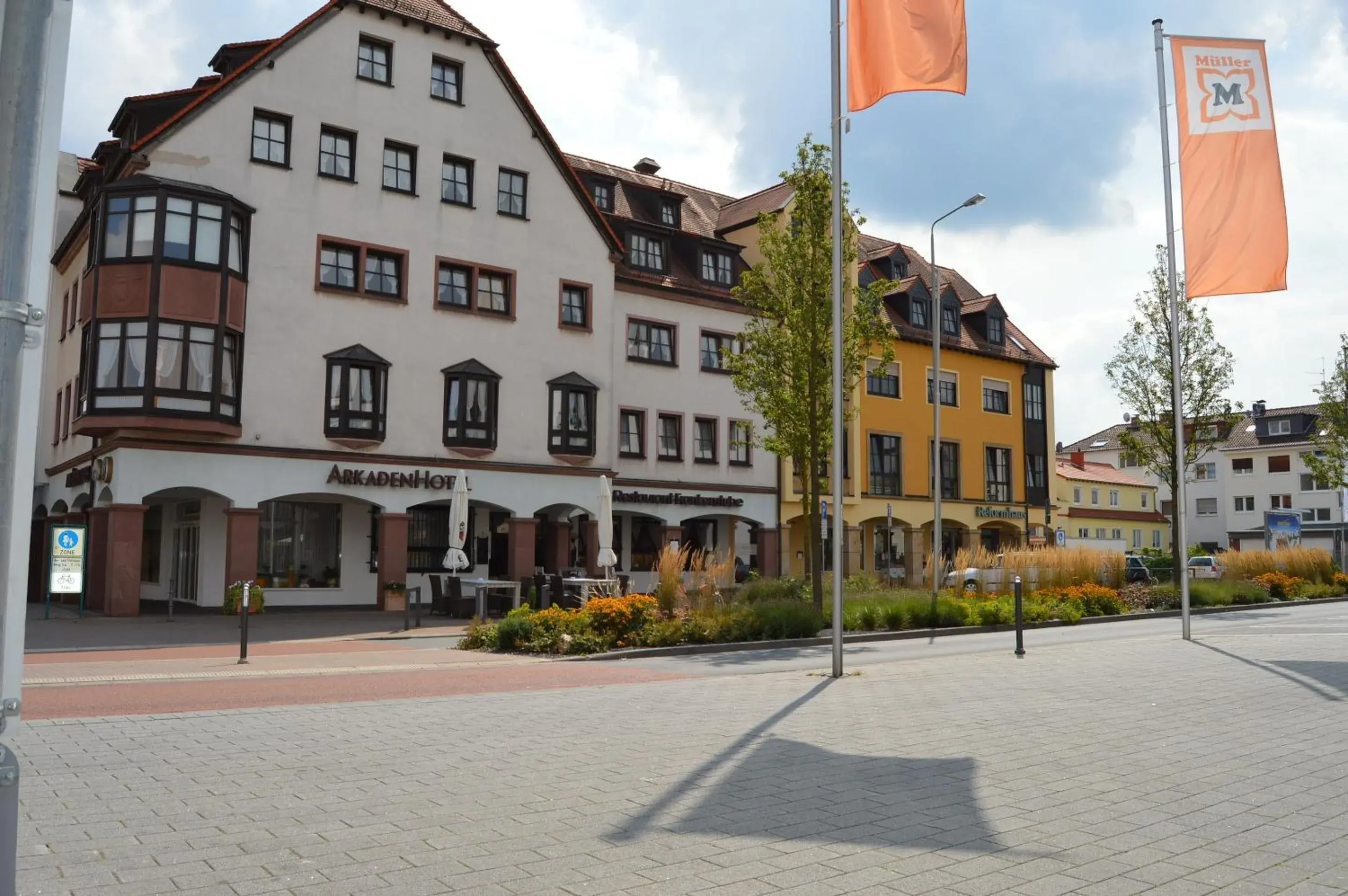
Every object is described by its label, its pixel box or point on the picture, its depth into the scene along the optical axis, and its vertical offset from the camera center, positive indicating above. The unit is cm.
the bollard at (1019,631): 1633 -99
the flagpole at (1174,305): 1894 +458
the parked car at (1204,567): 3878 -8
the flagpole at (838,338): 1332 +276
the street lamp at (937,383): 3106 +557
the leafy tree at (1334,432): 4322 +533
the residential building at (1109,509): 6969 +367
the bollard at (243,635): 1561 -108
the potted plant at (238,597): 2658 -92
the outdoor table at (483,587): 2438 -58
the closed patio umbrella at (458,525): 2606 +86
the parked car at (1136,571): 4296 -24
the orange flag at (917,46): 1342 +634
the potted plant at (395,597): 2953 -99
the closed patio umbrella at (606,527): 2545 +83
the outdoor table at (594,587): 2284 -53
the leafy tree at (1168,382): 3569 +598
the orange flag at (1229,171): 1803 +656
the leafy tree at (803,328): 2253 +491
